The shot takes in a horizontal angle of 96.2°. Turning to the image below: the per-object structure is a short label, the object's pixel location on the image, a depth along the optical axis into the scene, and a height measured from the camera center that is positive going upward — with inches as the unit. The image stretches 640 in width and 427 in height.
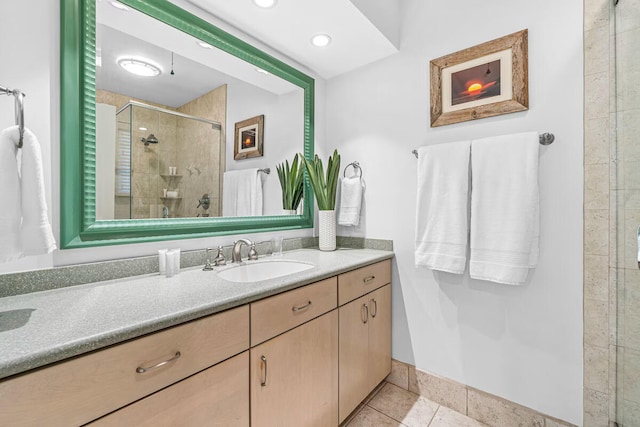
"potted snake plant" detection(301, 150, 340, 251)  78.2 +5.2
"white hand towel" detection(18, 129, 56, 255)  29.8 +1.1
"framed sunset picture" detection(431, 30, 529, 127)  57.9 +29.0
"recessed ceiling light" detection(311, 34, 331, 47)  69.0 +42.5
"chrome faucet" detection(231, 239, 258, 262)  60.7 -8.4
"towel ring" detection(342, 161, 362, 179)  82.1 +13.4
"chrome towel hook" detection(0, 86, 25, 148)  29.4 +10.4
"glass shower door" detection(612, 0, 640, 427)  44.4 +1.5
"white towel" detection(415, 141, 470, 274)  61.4 +1.5
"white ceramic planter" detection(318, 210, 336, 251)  78.0 -4.7
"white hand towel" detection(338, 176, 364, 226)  79.5 +3.6
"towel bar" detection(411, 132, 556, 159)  54.0 +14.5
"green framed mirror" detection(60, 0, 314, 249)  42.4 +11.0
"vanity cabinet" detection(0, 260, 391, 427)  25.2 -18.9
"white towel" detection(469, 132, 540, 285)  53.7 +1.2
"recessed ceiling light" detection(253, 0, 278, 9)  57.1 +42.0
